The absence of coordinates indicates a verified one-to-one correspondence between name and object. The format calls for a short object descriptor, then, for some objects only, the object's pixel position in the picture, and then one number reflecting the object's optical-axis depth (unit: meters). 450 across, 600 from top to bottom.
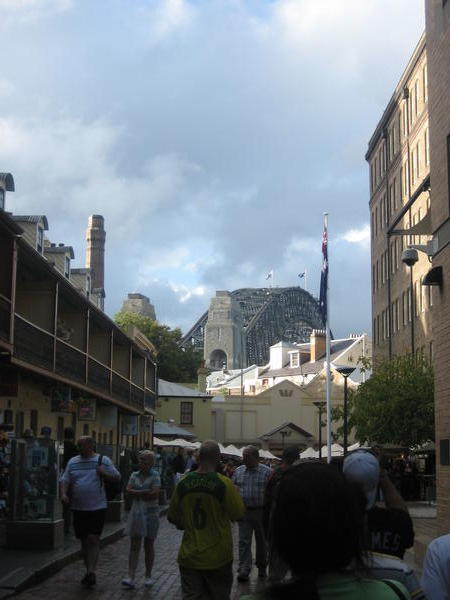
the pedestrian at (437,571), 3.66
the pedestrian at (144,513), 12.42
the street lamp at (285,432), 71.69
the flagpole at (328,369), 38.77
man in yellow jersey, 8.05
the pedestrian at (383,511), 5.18
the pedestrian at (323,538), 2.83
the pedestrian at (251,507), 12.90
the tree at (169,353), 95.94
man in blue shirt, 11.95
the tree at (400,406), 38.72
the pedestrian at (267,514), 2.89
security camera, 23.32
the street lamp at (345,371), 33.94
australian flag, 39.16
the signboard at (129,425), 44.00
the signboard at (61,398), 28.30
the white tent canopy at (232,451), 51.49
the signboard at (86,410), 32.31
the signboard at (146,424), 52.52
